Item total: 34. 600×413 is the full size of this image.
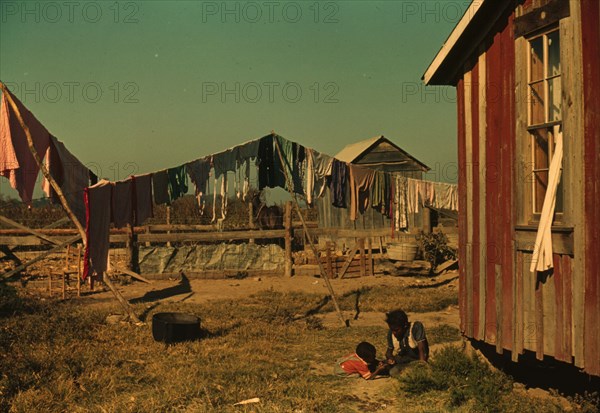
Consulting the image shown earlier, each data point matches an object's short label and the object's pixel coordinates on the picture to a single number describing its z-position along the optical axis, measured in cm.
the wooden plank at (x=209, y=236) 1866
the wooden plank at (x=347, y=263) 1909
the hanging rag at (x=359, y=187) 1438
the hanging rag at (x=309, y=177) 1349
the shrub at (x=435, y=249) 1997
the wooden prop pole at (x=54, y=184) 977
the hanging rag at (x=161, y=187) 1271
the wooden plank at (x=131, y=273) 1738
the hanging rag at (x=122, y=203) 1164
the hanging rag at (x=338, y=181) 1398
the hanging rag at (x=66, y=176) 1105
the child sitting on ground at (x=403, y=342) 820
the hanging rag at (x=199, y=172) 1286
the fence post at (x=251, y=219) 2203
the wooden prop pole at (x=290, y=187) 1228
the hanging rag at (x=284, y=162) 1300
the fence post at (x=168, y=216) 2136
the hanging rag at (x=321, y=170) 1364
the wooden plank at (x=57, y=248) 1183
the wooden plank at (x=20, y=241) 1755
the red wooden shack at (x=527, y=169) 593
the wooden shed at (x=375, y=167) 2511
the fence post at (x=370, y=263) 1953
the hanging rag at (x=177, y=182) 1280
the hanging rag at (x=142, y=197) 1235
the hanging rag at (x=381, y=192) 1499
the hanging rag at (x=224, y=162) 1294
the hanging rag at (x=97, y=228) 1066
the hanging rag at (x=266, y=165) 1312
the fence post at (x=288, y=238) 1895
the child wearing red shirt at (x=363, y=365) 807
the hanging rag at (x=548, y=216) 627
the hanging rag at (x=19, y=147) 981
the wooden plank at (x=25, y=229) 1237
